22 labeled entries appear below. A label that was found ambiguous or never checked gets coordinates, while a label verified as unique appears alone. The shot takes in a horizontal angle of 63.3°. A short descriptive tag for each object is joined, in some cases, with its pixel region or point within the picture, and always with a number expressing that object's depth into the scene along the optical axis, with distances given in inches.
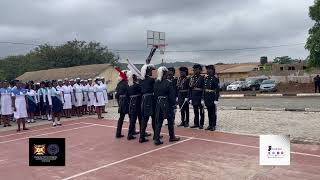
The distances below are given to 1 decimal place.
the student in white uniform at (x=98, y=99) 450.0
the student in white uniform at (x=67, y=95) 451.9
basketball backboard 719.1
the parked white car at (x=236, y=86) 1142.0
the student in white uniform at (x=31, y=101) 432.1
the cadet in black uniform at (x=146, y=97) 276.5
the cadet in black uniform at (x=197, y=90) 320.4
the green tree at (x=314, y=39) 828.3
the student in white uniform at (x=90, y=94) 466.0
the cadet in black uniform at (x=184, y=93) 335.7
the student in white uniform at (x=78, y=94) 463.4
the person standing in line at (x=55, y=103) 399.6
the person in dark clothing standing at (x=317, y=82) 826.5
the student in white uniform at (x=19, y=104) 368.3
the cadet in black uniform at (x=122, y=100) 297.7
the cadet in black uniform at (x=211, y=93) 308.4
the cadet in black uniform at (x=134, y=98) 287.4
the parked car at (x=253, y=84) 1107.7
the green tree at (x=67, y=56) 1442.8
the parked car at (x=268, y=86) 992.7
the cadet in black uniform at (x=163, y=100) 269.3
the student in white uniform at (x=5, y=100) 408.0
